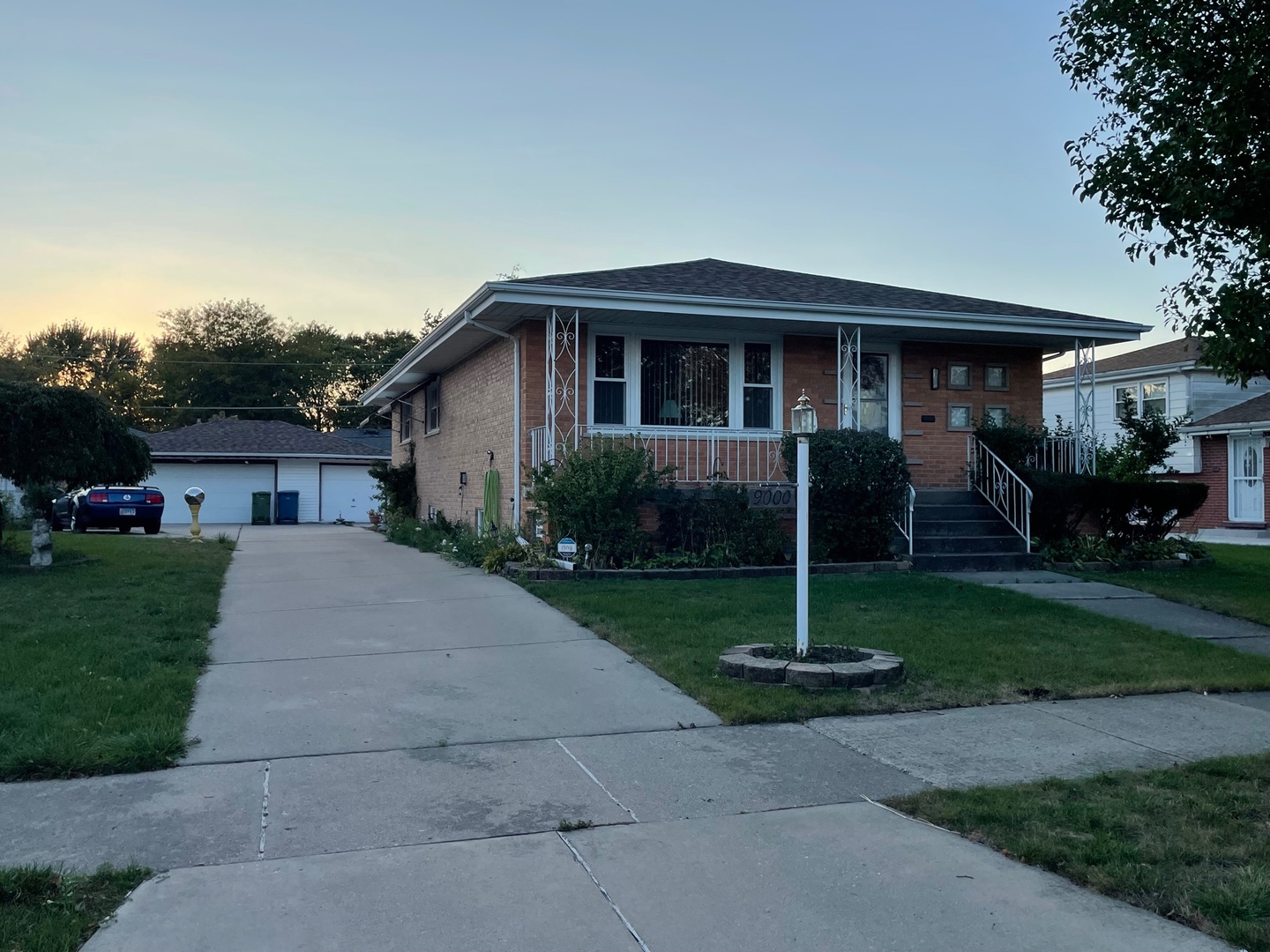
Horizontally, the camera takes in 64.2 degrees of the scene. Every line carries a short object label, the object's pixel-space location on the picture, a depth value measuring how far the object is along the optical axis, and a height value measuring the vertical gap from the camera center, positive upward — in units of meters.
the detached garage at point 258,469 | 33.03 +0.72
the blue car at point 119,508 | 24.27 -0.41
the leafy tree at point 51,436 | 13.03 +0.72
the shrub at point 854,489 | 12.74 +0.00
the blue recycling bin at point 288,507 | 33.69 -0.54
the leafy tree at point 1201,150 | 7.50 +2.60
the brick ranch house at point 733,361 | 13.65 +1.89
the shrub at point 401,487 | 24.89 +0.09
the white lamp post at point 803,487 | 7.25 +0.01
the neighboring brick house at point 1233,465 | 24.38 +0.57
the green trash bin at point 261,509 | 33.34 -0.59
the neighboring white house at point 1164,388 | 27.55 +2.88
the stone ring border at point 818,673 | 6.88 -1.26
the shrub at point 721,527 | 12.91 -0.49
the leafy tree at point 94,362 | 56.28 +7.46
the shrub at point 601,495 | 12.17 -0.07
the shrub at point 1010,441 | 14.89 +0.71
